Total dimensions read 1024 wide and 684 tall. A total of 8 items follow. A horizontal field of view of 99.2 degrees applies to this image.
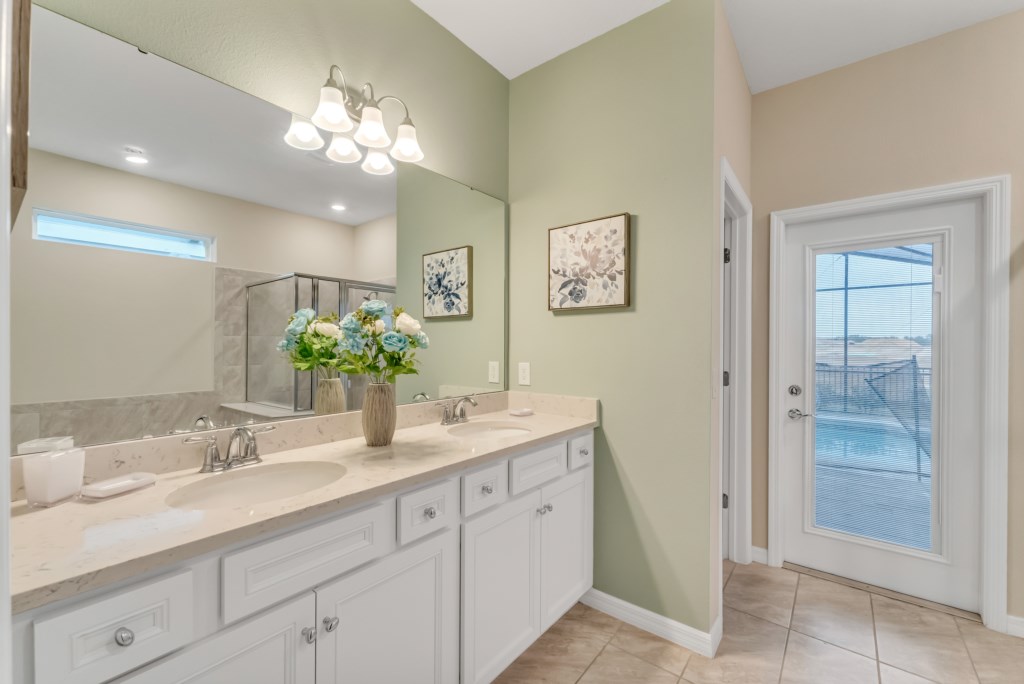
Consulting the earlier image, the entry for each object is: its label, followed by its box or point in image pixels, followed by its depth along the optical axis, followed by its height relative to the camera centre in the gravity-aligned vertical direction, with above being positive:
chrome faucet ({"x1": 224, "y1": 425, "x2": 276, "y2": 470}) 1.25 -0.32
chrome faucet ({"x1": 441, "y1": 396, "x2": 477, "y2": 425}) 1.94 -0.33
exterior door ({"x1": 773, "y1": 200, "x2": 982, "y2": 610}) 2.03 -0.29
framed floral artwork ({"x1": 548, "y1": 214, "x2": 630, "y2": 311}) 1.95 +0.35
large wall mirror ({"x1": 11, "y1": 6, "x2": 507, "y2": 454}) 1.04 +0.26
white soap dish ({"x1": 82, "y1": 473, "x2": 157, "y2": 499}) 0.97 -0.34
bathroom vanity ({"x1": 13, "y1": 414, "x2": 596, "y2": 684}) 0.71 -0.51
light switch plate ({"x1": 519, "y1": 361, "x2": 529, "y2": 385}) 2.29 -0.18
